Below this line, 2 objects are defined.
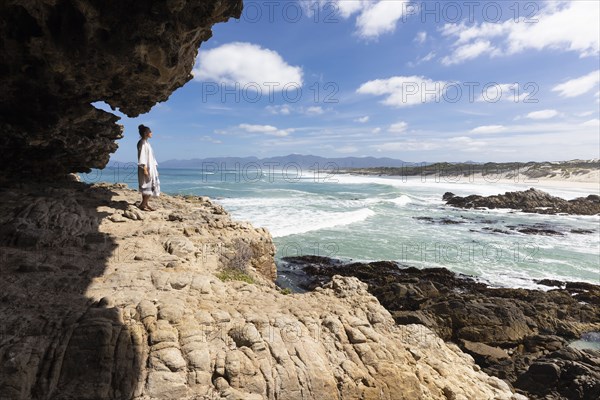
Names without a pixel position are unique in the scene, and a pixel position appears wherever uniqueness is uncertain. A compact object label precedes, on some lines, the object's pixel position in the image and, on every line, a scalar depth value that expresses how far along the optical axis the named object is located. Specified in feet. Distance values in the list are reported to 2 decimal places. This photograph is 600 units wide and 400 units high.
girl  28.63
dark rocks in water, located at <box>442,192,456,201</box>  148.69
